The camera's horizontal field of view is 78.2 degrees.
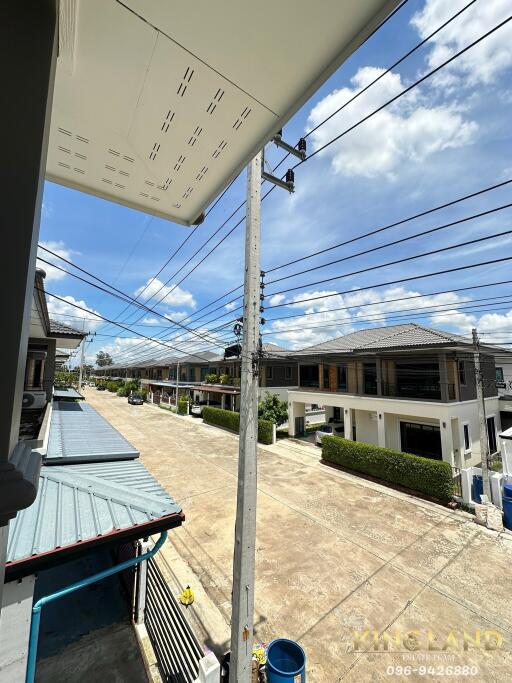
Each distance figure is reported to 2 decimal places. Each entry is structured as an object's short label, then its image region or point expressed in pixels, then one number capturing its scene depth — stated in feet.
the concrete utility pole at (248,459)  13.62
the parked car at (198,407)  96.81
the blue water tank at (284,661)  13.67
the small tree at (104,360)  367.04
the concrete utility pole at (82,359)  126.03
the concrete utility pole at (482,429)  32.48
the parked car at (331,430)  60.75
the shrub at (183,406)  101.24
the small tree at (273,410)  67.67
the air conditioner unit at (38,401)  33.18
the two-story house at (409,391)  45.55
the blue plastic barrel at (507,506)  29.93
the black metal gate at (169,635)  13.61
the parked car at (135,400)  129.80
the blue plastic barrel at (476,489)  34.53
